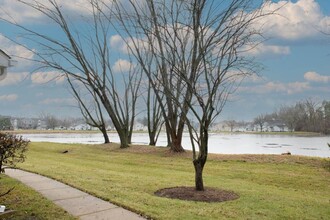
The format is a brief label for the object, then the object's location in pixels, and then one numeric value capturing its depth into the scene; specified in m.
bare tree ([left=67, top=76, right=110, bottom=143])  23.77
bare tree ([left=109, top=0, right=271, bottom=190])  6.96
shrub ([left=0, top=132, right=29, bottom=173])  4.88
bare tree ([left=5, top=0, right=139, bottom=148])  19.86
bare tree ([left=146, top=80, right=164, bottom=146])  22.69
